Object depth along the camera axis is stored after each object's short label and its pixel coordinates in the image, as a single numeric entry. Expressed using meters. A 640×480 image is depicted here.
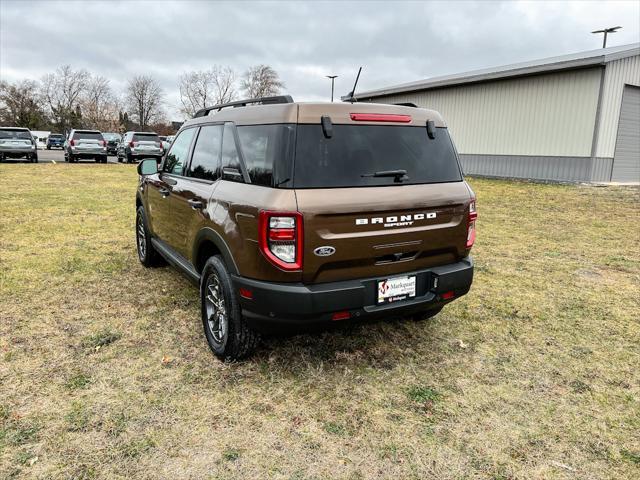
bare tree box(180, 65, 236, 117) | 66.69
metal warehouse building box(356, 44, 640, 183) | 16.00
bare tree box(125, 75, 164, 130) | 73.06
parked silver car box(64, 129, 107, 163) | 23.44
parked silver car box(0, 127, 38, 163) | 21.89
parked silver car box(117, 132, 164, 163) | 23.86
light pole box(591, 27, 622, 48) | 27.92
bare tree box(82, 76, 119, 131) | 68.62
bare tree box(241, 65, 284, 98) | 64.69
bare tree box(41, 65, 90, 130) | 69.69
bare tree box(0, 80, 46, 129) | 64.19
